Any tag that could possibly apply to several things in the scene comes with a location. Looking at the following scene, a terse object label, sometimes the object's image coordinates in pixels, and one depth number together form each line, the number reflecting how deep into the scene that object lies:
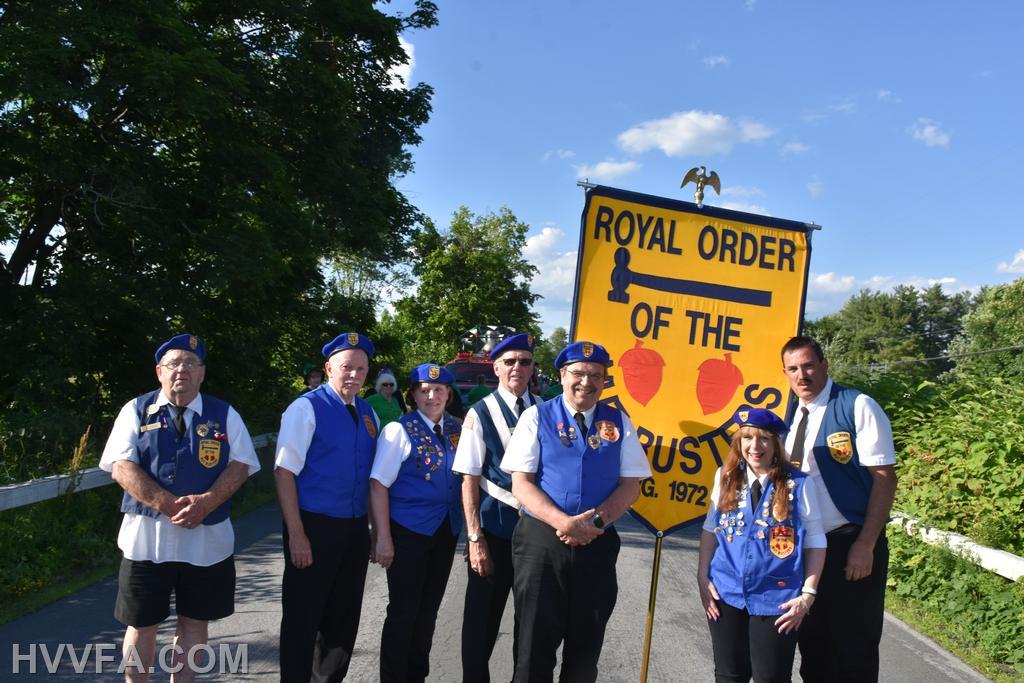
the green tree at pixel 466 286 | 43.69
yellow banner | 4.39
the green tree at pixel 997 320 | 38.06
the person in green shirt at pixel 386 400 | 7.81
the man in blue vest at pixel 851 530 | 3.56
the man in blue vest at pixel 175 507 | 3.61
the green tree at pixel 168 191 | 9.03
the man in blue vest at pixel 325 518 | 3.80
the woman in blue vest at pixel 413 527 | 3.92
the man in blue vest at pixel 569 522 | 3.47
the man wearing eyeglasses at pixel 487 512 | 3.86
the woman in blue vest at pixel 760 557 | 3.29
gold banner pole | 3.93
